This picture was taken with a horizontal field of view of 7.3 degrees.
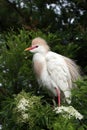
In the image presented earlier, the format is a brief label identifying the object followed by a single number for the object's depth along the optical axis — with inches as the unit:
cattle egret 225.1
